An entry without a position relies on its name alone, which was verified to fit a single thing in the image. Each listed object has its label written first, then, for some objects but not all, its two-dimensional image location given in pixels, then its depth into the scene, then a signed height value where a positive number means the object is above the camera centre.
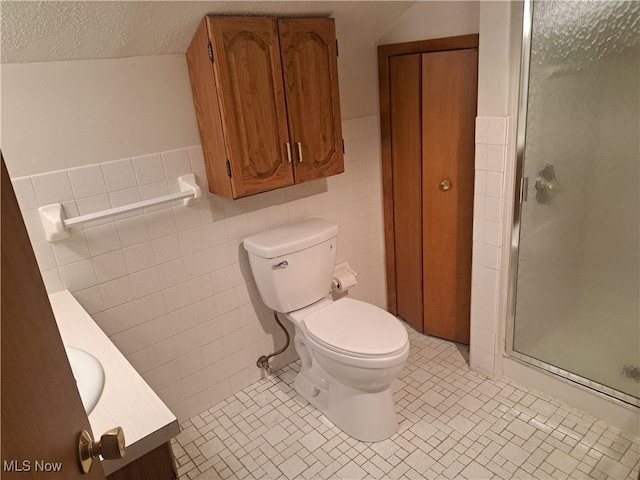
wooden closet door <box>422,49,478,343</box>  2.12 -0.49
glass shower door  1.62 -0.46
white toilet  1.80 -0.93
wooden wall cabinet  1.70 +0.01
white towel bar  1.57 -0.33
